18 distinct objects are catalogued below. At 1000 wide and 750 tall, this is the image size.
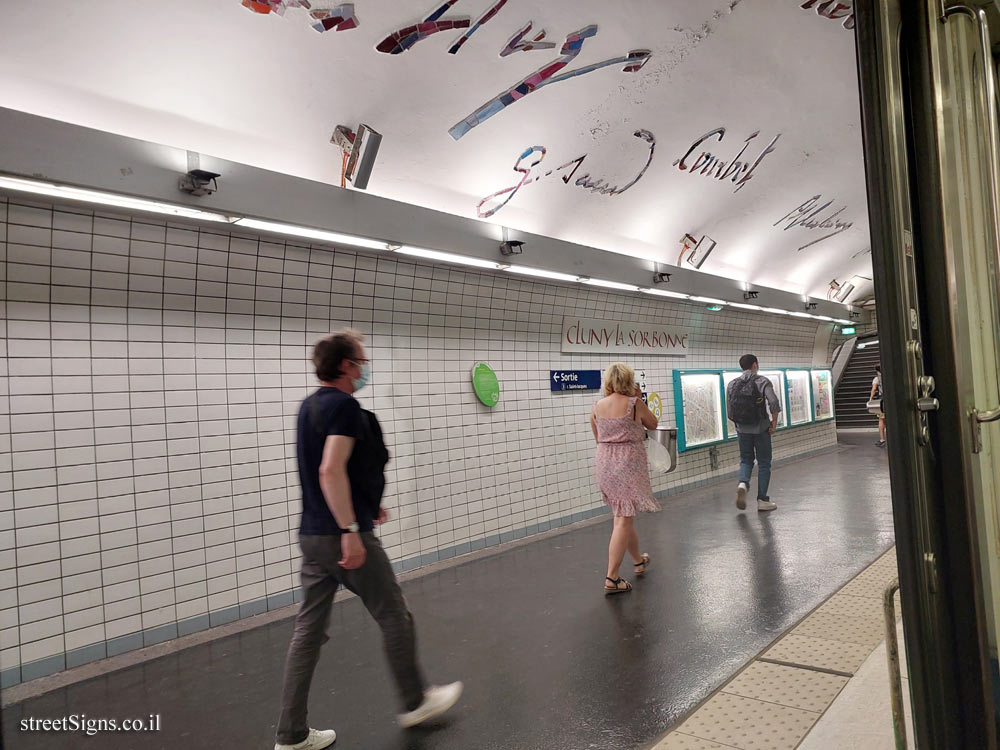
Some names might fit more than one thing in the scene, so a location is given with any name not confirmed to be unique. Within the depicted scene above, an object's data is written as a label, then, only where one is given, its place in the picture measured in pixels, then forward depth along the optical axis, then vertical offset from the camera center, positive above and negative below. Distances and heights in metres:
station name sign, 7.70 +0.80
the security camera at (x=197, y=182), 3.79 +1.43
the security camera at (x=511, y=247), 5.78 +1.42
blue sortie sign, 7.43 +0.24
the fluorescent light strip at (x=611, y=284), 6.94 +1.28
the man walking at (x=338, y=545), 2.81 -0.60
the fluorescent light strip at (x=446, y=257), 5.19 +1.28
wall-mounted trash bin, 7.77 -0.52
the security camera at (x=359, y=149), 4.70 +1.96
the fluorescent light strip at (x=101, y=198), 3.33 +1.29
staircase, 18.22 -0.15
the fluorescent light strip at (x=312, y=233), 4.30 +1.30
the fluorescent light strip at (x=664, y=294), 7.92 +1.30
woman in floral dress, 4.74 -0.47
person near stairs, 13.71 -0.26
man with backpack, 7.46 -0.34
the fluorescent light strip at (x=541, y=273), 6.11 +1.28
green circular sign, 6.45 +0.21
